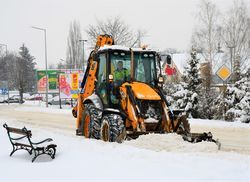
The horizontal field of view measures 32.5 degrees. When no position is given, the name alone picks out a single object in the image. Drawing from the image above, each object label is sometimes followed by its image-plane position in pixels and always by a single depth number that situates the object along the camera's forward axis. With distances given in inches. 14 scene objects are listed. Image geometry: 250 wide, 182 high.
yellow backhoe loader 460.1
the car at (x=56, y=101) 2024.9
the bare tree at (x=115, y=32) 1585.9
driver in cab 506.6
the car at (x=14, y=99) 2626.0
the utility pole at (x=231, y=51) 1244.5
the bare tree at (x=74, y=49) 2603.3
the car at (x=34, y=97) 2969.2
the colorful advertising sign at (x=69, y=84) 1573.6
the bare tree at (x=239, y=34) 1295.5
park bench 408.5
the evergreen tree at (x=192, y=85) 989.8
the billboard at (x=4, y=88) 2599.9
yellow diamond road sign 877.8
